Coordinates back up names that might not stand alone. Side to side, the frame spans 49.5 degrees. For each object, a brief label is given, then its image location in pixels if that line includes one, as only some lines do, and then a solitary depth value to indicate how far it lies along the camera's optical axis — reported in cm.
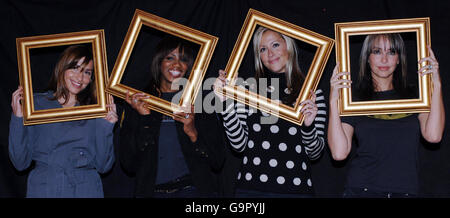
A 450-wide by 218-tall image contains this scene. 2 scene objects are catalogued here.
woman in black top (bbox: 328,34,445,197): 263
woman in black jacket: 278
